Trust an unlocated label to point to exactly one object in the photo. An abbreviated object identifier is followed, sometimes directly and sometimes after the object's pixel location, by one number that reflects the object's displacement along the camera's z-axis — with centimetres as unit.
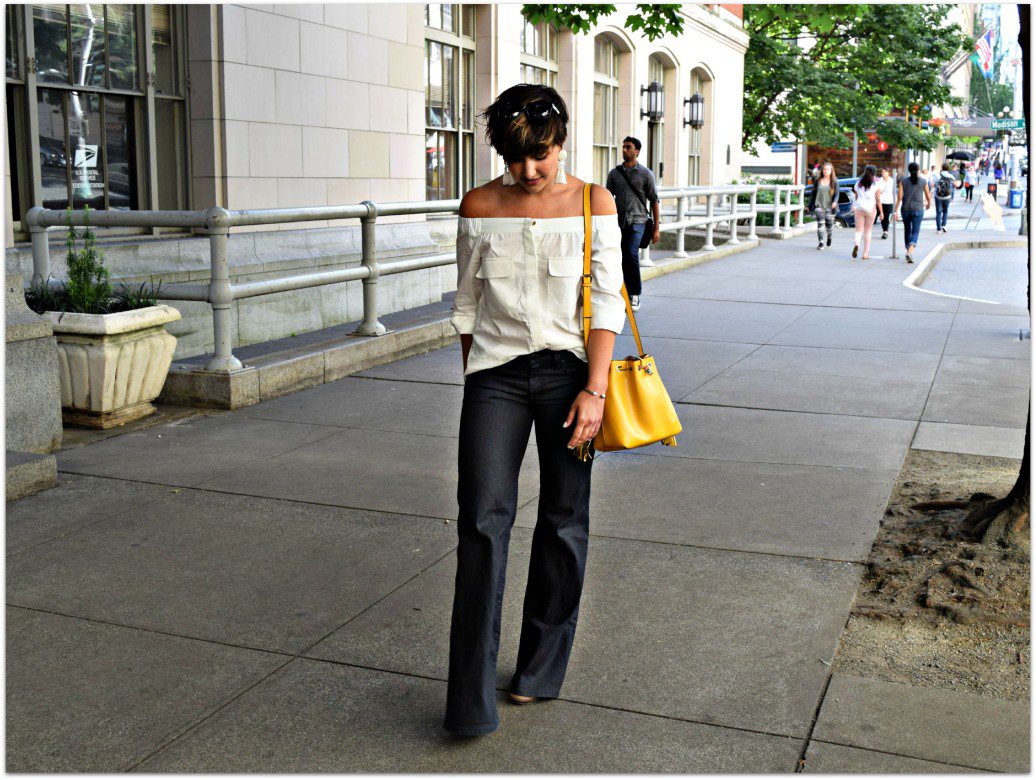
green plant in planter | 739
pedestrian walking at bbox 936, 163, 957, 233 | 3161
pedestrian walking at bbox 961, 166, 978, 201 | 6241
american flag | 7166
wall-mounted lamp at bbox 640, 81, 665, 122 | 2288
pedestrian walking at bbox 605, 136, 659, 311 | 1326
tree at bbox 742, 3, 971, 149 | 3422
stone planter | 713
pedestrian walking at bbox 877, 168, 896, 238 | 2768
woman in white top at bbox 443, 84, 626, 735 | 339
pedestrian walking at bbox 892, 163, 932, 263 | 2106
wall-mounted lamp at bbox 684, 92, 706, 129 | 2603
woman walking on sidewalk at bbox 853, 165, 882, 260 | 2041
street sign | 5075
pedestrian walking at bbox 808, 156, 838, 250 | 2362
